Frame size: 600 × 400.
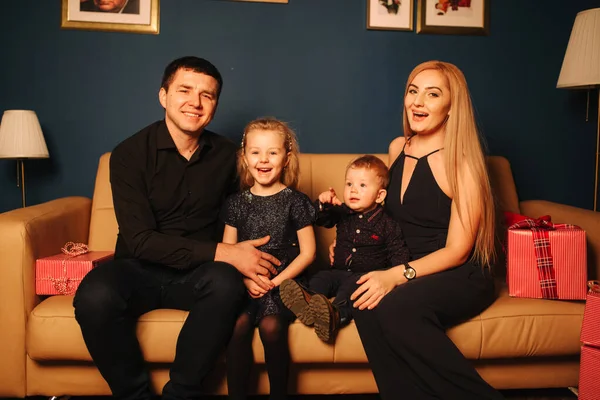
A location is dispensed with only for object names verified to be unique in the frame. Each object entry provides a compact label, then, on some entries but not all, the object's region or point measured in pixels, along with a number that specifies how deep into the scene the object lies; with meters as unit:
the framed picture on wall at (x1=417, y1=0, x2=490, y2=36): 3.25
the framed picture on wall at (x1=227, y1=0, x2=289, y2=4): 3.14
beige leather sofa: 2.01
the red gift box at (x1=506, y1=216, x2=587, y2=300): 2.13
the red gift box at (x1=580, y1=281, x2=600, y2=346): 1.96
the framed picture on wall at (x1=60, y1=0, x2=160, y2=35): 3.05
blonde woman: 1.86
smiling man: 1.91
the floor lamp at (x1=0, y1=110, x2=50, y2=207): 2.79
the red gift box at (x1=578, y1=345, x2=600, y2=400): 1.96
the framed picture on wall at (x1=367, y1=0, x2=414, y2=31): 3.21
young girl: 2.05
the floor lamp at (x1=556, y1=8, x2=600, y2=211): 2.87
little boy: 2.21
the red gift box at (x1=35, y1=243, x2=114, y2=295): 2.14
